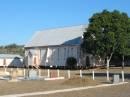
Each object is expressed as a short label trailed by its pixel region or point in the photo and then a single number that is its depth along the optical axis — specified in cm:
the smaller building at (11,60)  10175
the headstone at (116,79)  3379
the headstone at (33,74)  4094
